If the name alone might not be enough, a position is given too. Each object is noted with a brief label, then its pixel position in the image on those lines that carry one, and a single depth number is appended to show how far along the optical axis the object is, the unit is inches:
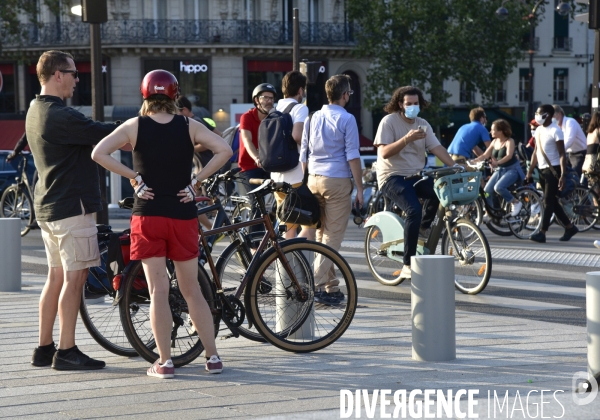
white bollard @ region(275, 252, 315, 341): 410.6
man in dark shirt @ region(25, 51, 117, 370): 380.7
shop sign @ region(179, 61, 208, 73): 2706.6
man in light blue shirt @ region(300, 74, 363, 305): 540.3
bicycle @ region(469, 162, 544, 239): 974.0
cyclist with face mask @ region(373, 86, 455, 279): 574.0
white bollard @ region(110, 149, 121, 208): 1359.1
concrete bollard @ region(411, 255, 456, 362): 388.7
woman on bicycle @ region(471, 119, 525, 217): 979.8
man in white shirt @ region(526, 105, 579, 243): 912.3
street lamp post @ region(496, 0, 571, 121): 2184.2
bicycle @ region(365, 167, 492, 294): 576.4
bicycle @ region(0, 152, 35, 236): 1015.0
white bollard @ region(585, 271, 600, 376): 333.7
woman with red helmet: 357.6
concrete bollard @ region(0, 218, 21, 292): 601.9
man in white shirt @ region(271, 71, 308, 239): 567.2
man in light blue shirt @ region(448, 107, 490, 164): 1025.6
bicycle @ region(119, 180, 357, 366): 401.0
